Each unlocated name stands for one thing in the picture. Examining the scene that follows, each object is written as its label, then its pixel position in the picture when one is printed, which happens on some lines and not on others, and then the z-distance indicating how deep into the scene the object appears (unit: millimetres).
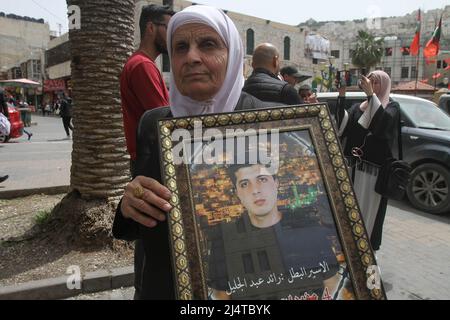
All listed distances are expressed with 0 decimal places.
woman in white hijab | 1328
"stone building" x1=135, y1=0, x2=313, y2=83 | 35094
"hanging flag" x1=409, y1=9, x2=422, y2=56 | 24620
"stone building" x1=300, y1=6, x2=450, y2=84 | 57531
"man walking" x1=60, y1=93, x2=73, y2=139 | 15062
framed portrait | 1099
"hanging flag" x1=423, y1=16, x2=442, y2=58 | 20484
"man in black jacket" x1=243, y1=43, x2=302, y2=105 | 3225
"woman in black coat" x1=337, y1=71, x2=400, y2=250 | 3713
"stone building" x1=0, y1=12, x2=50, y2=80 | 47938
